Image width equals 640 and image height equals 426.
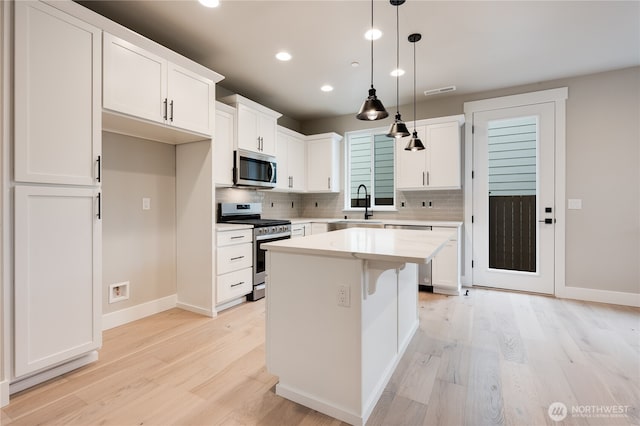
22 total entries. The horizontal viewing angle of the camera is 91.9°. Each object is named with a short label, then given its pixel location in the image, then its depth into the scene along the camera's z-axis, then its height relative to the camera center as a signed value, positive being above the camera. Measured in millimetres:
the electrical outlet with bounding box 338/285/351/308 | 1611 -436
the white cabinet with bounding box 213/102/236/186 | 3471 +785
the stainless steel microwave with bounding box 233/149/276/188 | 3703 +549
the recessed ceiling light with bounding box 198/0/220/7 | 2373 +1624
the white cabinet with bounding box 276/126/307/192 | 4684 +821
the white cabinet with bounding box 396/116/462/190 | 4195 +757
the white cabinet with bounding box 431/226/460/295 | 3928 -730
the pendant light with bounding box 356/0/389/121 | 1974 +660
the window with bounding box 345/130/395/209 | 5090 +751
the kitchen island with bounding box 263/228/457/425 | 1598 -595
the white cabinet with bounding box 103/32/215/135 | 2314 +1049
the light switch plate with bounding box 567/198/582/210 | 3797 +116
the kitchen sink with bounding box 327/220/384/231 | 4430 -172
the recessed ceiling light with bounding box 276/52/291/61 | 3240 +1670
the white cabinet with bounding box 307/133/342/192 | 5125 +837
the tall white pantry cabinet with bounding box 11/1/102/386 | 1845 +135
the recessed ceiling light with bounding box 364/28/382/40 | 2770 +1635
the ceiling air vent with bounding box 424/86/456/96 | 4109 +1663
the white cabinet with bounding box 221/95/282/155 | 3689 +1106
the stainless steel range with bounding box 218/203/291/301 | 3709 -204
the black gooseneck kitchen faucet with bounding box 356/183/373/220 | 5042 +181
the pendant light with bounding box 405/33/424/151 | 2865 +690
